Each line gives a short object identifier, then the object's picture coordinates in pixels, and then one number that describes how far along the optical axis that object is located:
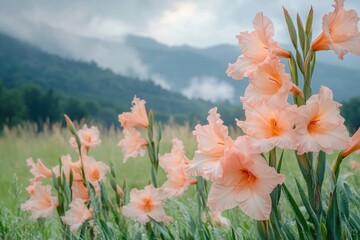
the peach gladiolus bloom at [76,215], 2.19
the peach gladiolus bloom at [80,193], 2.33
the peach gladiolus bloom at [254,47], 1.37
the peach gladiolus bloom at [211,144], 1.36
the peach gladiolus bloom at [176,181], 2.17
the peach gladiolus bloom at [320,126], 1.26
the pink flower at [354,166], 4.28
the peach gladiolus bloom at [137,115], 2.26
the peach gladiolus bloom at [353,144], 1.42
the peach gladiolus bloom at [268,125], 1.26
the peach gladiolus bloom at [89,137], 2.42
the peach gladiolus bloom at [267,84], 1.31
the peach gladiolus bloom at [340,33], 1.36
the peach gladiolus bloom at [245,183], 1.28
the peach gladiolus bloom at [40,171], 2.43
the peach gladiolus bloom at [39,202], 2.34
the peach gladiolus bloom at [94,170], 2.35
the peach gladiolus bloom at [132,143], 2.34
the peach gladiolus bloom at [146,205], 2.13
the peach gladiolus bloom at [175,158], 2.22
